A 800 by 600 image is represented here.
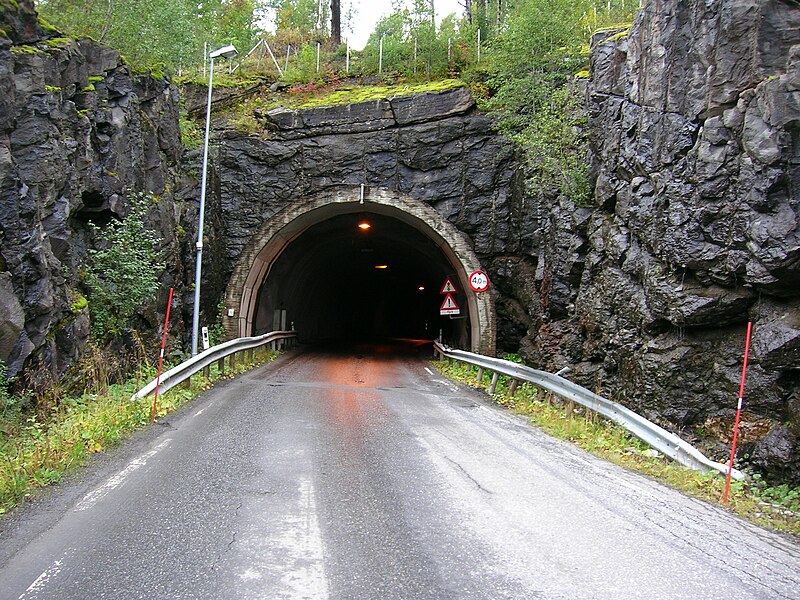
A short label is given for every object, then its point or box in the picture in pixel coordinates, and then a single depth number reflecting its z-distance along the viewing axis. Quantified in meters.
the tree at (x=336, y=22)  26.32
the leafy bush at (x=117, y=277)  10.30
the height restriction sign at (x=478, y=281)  15.71
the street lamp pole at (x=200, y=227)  13.23
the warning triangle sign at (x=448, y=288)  18.05
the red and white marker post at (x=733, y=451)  5.26
